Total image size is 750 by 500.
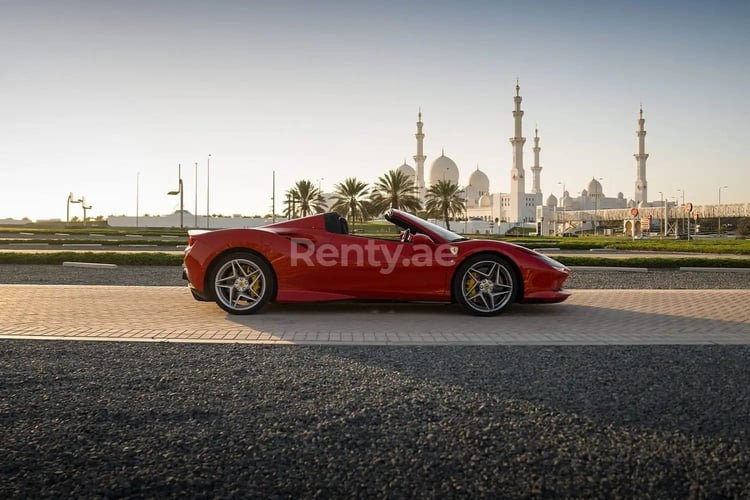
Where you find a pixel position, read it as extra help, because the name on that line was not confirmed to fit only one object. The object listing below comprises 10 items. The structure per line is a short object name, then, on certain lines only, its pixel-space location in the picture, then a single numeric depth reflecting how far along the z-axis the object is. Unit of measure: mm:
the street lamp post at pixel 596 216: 82944
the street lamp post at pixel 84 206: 83581
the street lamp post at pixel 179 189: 61425
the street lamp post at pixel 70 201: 83725
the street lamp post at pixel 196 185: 69600
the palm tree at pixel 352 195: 50562
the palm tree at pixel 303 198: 60094
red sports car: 6512
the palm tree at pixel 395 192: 49188
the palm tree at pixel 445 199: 56438
